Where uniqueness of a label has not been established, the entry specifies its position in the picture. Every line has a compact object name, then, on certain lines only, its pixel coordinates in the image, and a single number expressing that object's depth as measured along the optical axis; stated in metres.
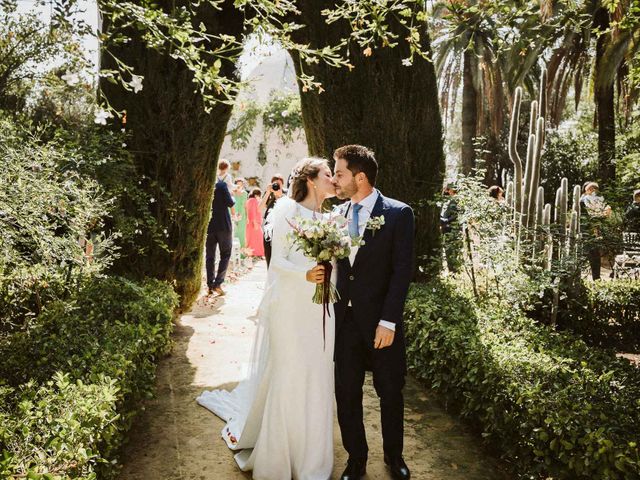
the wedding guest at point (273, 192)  9.09
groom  3.72
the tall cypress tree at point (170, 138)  6.83
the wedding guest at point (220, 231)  9.88
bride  3.74
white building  29.03
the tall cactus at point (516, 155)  7.56
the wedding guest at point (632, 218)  6.92
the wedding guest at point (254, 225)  13.87
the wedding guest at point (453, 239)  6.57
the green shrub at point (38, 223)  3.80
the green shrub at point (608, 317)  7.86
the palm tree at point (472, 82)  20.27
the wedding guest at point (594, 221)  6.49
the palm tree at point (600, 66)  12.49
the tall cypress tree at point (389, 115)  6.80
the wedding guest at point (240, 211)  14.16
